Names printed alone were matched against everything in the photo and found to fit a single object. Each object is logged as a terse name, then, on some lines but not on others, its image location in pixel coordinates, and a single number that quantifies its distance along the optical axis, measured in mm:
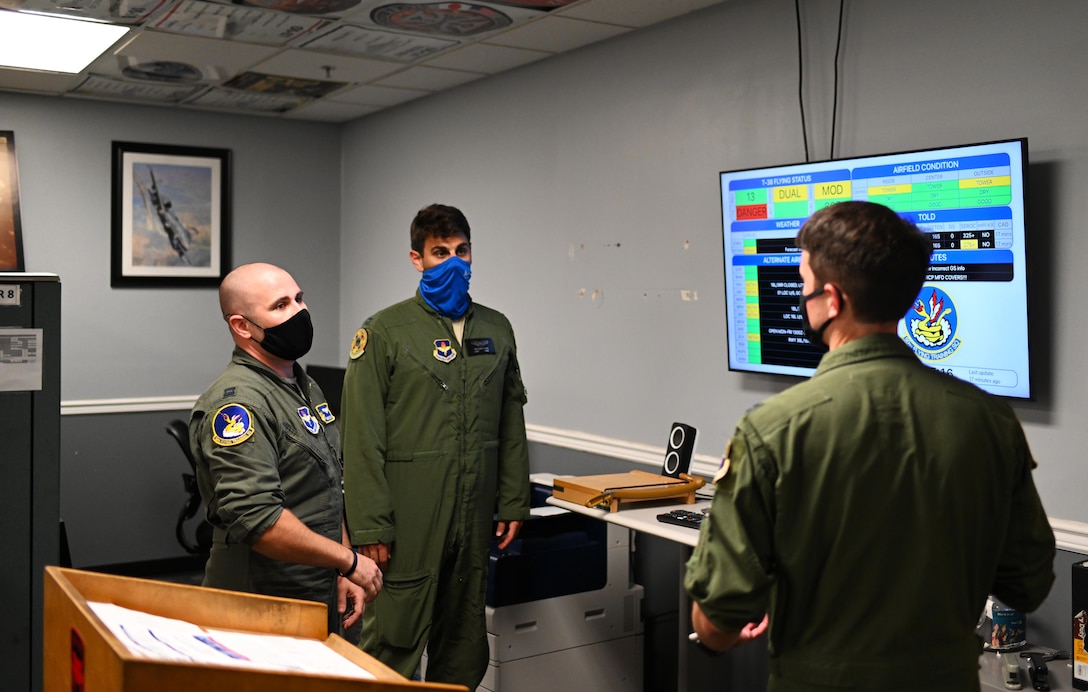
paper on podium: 1102
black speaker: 3346
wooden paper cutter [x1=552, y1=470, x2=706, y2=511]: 3100
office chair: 4891
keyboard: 2889
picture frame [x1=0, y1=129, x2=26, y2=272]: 5273
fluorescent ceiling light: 3854
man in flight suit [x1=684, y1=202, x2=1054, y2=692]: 1458
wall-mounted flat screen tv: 2611
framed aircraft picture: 5613
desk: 2799
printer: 3322
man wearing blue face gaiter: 2816
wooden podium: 1007
